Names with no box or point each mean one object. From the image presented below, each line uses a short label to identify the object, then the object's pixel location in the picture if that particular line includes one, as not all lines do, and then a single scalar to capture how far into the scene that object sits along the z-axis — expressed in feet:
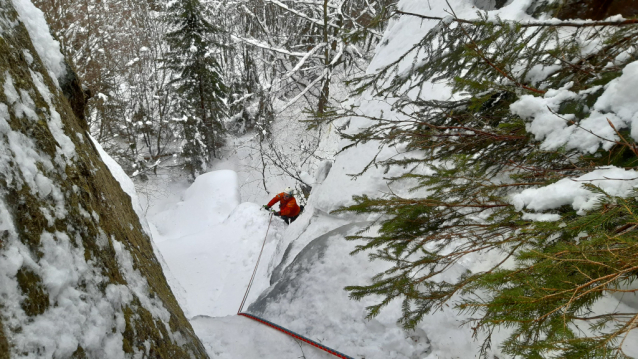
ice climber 28.04
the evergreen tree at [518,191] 3.77
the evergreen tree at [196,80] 44.32
